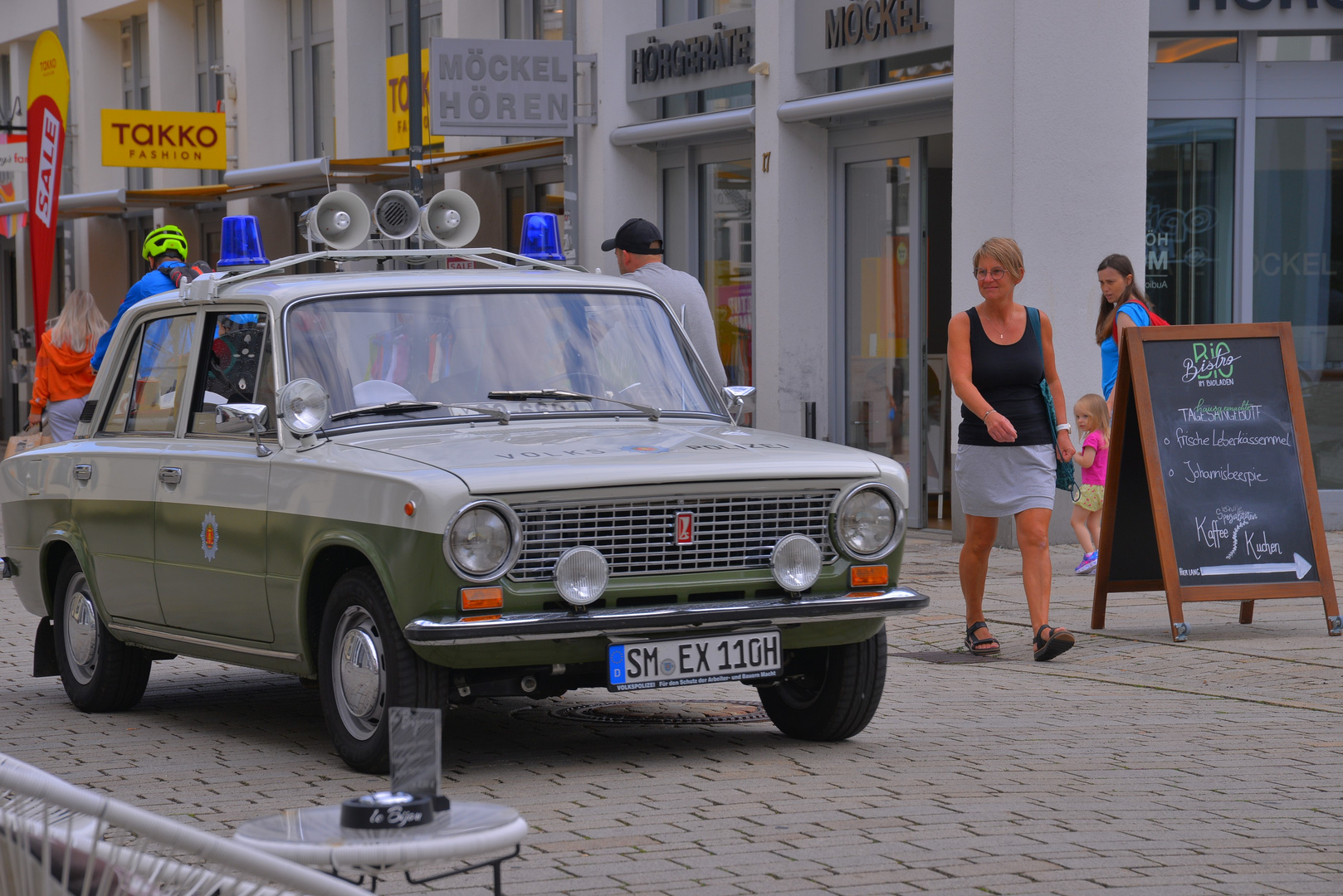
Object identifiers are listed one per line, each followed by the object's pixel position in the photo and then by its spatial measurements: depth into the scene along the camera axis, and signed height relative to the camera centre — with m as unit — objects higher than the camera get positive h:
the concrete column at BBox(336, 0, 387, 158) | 24.31 +2.82
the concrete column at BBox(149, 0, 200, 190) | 29.25 +3.77
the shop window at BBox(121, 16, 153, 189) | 31.06 +3.78
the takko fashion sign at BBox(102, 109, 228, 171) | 25.78 +2.23
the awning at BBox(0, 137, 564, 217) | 20.45 +1.54
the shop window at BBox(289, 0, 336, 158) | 25.92 +3.05
